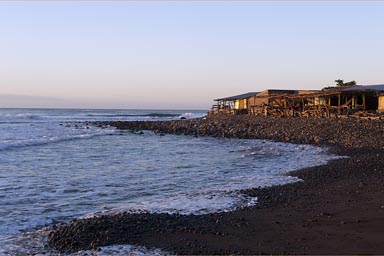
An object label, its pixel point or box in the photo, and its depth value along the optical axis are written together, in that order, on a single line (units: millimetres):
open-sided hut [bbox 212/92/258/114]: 56481
